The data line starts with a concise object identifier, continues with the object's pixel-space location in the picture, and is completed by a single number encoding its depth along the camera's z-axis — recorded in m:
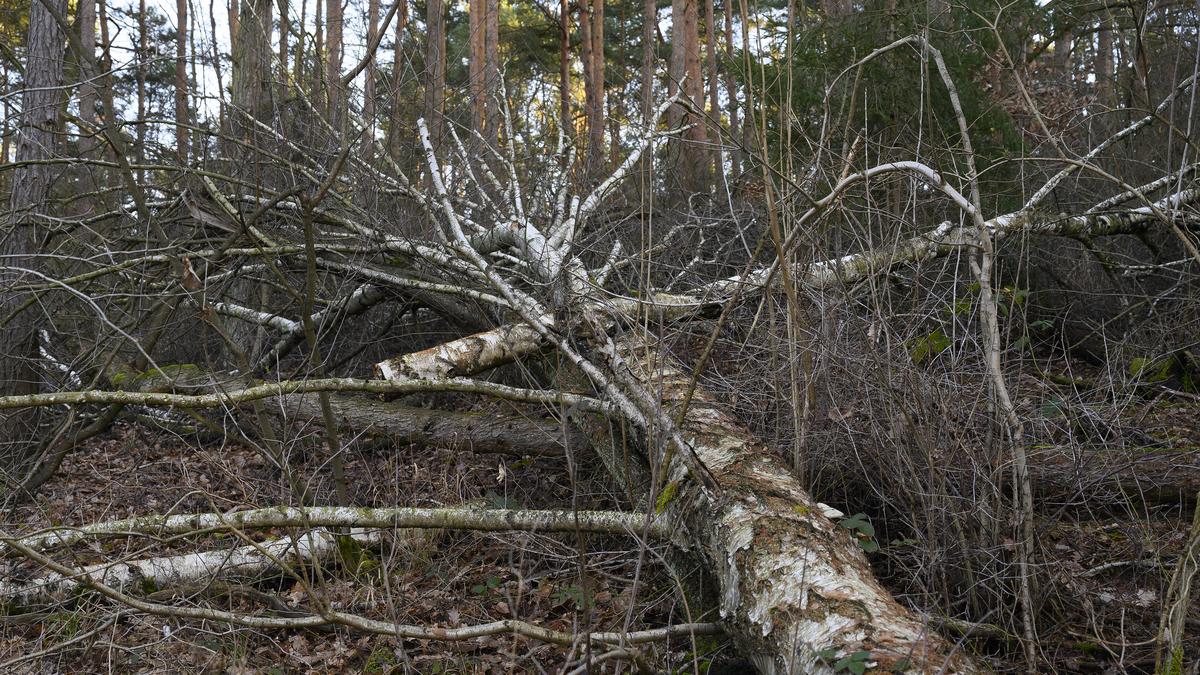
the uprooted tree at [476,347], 2.44
